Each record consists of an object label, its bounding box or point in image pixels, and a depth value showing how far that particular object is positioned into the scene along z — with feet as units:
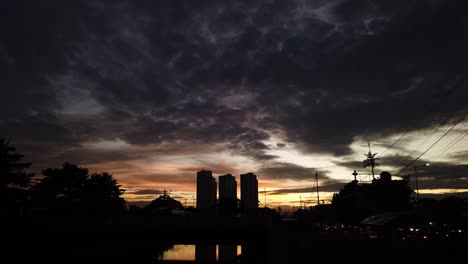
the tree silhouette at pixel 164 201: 575.38
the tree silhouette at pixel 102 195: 234.58
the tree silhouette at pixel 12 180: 144.46
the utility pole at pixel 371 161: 343.46
